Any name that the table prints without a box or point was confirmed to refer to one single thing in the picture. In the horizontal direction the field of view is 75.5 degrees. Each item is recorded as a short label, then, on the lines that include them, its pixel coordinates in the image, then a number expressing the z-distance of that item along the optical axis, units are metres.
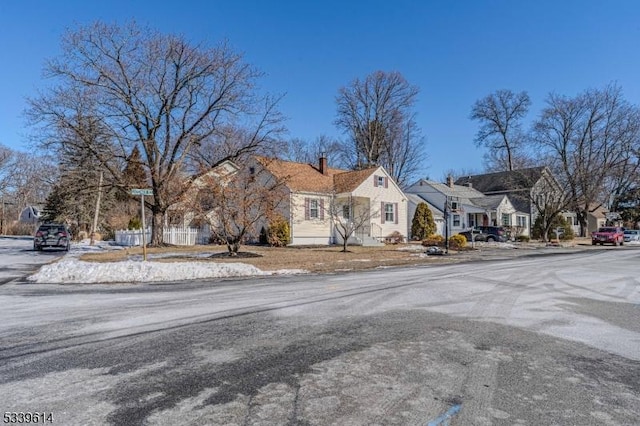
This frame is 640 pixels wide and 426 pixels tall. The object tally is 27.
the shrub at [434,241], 28.32
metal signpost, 13.97
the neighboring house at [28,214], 65.89
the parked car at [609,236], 36.94
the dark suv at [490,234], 36.25
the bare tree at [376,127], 49.25
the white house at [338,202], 28.12
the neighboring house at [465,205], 44.72
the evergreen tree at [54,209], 41.06
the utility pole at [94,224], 33.16
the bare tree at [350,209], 29.13
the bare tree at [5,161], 60.53
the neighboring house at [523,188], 40.79
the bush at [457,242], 27.53
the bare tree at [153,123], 22.36
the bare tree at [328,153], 54.21
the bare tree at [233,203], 18.11
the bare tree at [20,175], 61.67
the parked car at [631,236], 44.53
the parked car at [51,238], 25.02
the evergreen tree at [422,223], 35.94
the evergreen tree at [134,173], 24.33
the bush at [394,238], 31.35
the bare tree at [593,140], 45.72
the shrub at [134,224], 39.56
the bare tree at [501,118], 57.75
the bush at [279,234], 26.00
